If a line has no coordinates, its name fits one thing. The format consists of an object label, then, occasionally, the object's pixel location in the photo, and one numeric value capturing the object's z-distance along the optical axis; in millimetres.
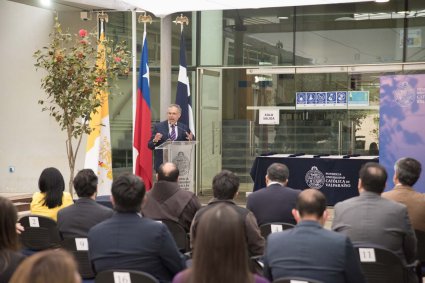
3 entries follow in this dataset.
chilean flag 10375
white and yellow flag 10492
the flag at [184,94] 10977
